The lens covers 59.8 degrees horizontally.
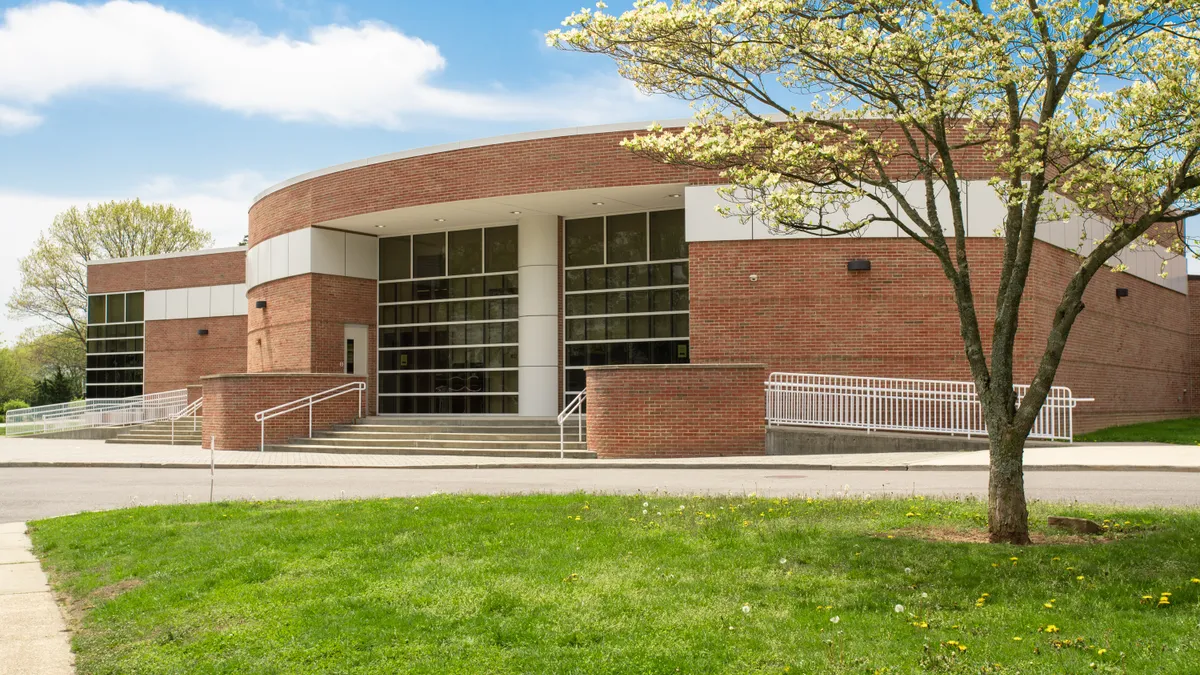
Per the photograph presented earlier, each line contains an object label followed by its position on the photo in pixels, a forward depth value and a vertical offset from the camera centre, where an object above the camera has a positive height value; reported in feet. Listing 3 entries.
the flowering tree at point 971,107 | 27.81 +7.92
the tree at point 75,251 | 185.37 +23.73
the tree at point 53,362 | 176.04 +4.66
